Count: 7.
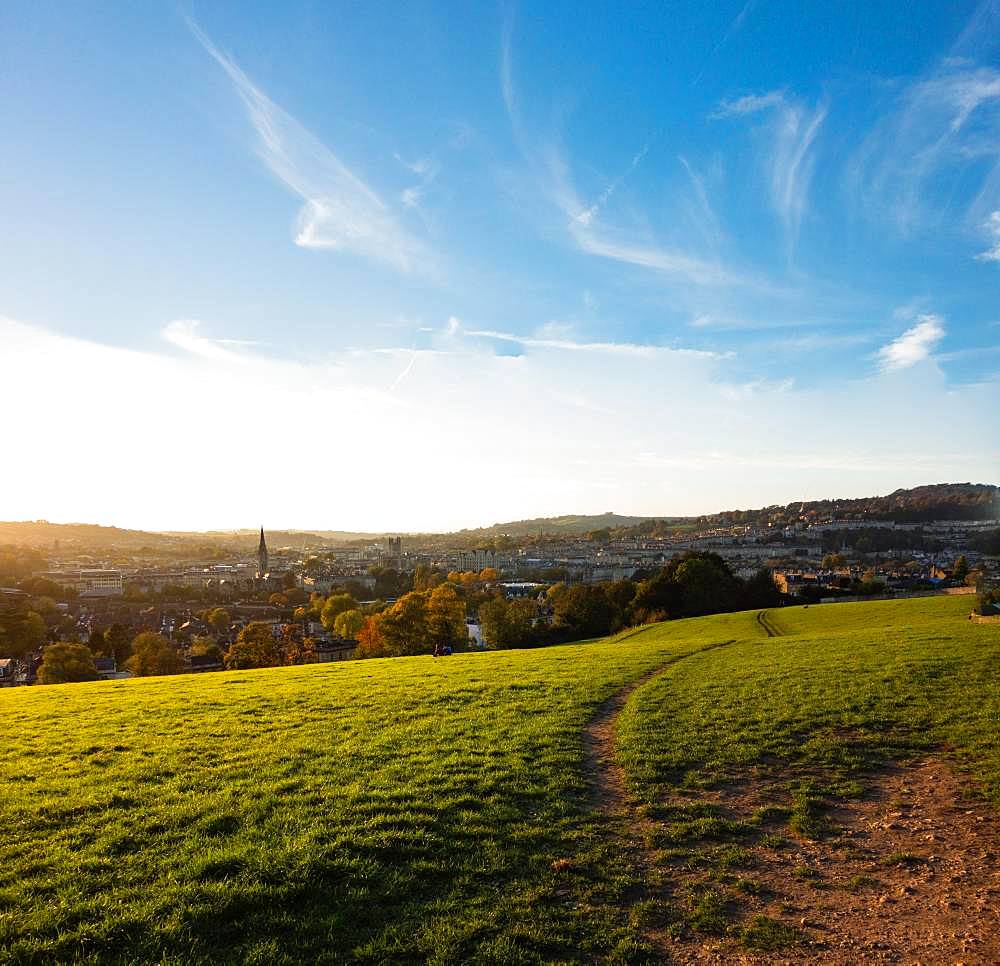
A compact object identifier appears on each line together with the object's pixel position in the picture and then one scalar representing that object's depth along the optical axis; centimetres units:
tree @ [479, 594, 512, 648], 5944
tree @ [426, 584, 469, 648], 5206
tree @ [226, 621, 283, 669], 5297
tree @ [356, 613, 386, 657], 5347
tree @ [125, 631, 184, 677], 5338
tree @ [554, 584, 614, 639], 6191
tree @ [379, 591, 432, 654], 5097
